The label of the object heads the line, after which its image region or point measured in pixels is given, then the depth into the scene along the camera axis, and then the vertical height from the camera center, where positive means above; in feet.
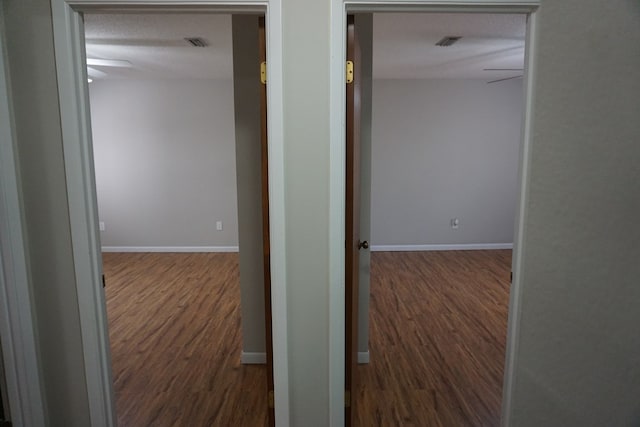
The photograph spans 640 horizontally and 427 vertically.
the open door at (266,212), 5.68 -0.66
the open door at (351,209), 5.82 -0.65
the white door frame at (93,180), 5.39 -0.18
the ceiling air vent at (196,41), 10.77 +3.32
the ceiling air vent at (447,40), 10.72 +3.26
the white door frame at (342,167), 5.44 -0.03
